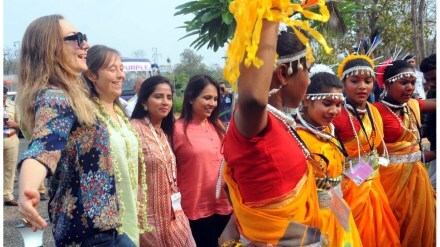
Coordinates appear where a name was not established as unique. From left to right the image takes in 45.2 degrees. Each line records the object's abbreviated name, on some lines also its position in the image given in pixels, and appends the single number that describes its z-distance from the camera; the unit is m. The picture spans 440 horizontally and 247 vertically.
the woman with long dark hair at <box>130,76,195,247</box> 3.41
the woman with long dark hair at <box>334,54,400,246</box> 3.71
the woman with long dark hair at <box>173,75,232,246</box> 3.93
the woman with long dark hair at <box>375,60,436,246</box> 4.19
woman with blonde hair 2.22
